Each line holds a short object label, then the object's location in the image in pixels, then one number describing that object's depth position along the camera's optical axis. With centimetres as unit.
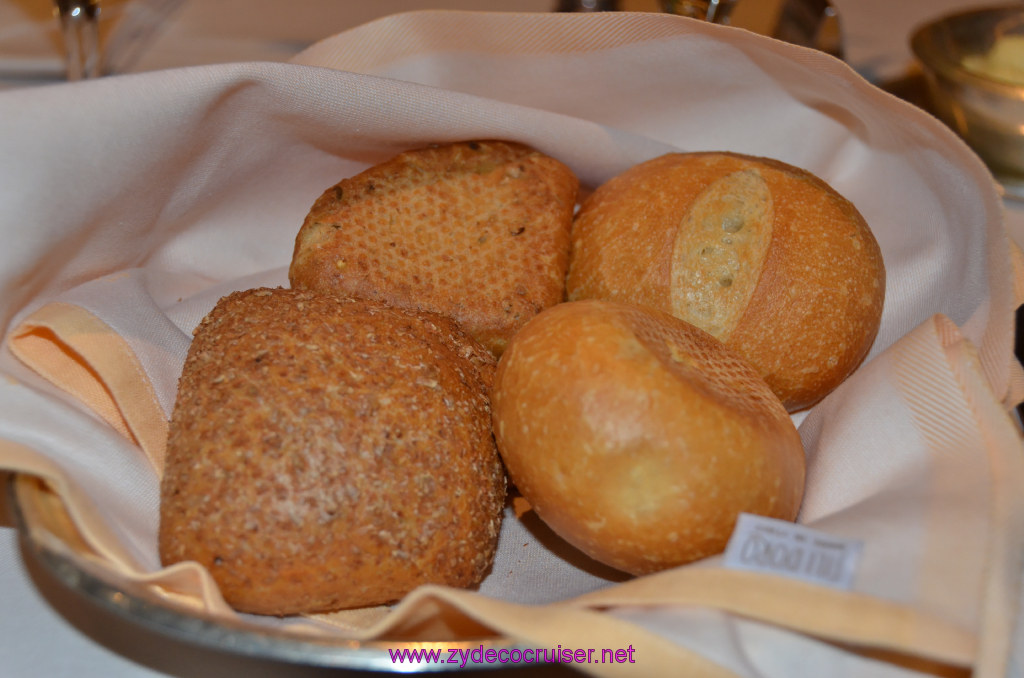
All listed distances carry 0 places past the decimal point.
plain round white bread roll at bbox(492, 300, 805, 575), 29
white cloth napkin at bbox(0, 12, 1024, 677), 27
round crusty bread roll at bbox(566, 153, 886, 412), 34
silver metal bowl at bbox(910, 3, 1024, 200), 48
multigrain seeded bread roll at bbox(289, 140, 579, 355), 35
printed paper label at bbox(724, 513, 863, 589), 27
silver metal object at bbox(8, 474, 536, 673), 26
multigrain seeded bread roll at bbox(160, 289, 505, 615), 29
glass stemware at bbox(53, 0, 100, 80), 47
